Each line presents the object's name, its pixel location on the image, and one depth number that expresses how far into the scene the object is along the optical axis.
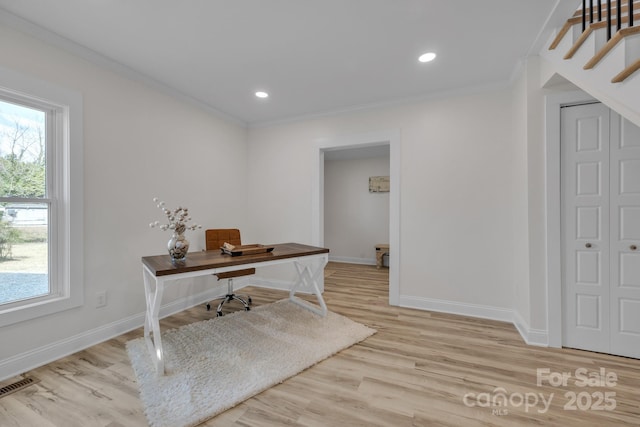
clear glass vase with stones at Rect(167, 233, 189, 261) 2.06
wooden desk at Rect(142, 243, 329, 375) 1.87
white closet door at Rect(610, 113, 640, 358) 2.10
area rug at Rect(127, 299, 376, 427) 1.60
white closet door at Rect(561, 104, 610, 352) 2.18
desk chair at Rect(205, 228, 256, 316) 3.03
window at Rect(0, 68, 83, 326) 1.96
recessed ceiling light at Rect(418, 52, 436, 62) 2.38
